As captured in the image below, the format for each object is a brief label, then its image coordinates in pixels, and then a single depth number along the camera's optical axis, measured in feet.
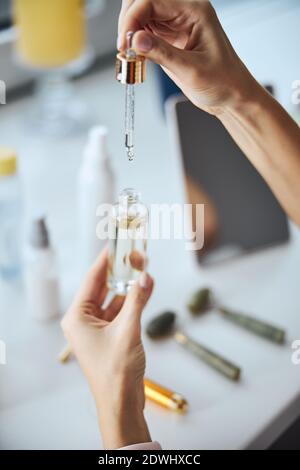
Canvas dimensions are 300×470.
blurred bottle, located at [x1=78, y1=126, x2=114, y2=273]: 2.65
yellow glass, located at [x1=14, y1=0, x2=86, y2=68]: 3.73
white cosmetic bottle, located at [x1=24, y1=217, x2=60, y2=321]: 2.53
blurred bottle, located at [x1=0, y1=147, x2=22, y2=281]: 2.84
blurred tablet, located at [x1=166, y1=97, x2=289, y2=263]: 2.94
